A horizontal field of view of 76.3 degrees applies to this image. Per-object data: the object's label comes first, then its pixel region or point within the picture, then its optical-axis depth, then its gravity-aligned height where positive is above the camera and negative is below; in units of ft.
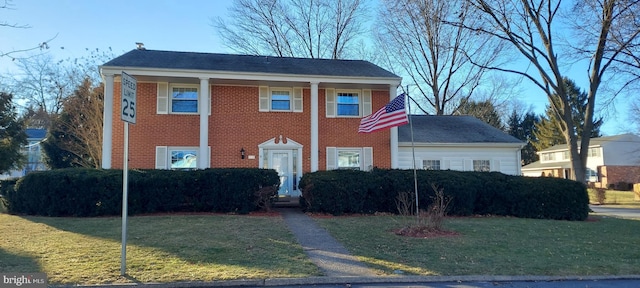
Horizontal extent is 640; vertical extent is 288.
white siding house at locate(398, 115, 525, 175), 63.62 +3.38
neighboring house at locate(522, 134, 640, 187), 133.08 +3.26
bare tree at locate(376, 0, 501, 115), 85.71 +29.24
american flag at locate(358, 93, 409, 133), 39.55 +5.76
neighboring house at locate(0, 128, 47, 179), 141.30 +8.53
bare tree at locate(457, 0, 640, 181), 64.18 +16.85
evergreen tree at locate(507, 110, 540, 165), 173.88 +18.14
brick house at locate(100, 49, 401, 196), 54.85 +8.52
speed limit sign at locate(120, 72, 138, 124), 19.04 +3.72
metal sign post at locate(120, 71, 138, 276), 19.07 +3.03
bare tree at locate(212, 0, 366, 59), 107.86 +37.20
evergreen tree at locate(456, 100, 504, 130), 130.36 +20.55
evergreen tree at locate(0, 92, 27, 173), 68.49 +7.22
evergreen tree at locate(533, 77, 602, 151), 142.92 +17.99
